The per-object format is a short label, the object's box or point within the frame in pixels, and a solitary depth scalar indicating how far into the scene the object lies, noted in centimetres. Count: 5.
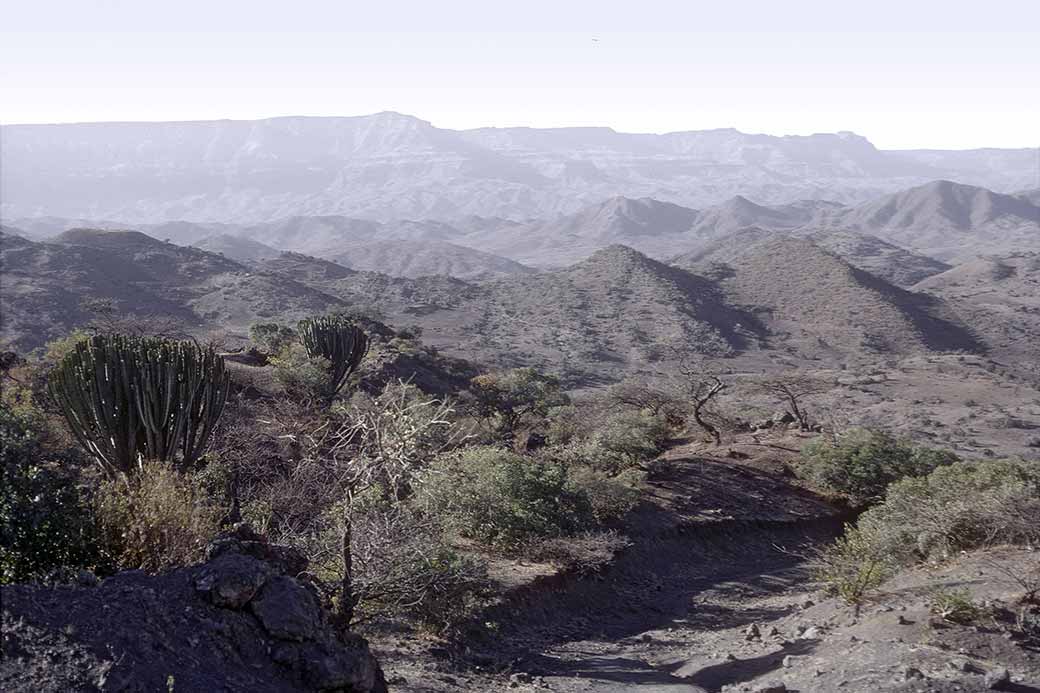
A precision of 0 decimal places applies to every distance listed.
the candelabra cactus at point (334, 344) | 2206
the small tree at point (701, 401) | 2069
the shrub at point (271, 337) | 2903
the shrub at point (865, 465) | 1741
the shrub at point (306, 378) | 2025
